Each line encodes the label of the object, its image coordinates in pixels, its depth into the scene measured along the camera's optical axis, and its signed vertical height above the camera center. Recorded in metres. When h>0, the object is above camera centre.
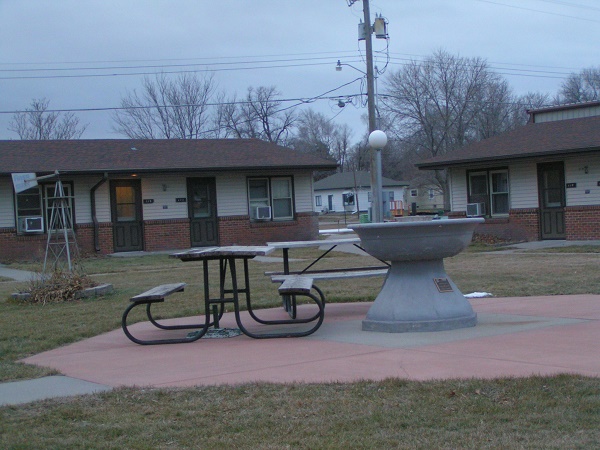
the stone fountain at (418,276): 8.01 -0.71
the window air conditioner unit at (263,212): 28.09 +0.23
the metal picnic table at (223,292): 8.20 -0.79
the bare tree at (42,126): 56.28 +7.54
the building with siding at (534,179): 23.81 +0.89
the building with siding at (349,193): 67.12 +1.99
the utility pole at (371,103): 22.62 +3.60
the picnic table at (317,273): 9.92 -0.80
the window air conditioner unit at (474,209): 26.36 -0.04
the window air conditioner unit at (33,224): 25.42 +0.17
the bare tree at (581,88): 61.88 +9.50
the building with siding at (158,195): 25.83 +1.00
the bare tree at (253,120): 60.91 +8.11
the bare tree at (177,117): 57.81 +7.94
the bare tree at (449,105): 53.97 +7.35
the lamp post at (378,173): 18.27 +1.20
